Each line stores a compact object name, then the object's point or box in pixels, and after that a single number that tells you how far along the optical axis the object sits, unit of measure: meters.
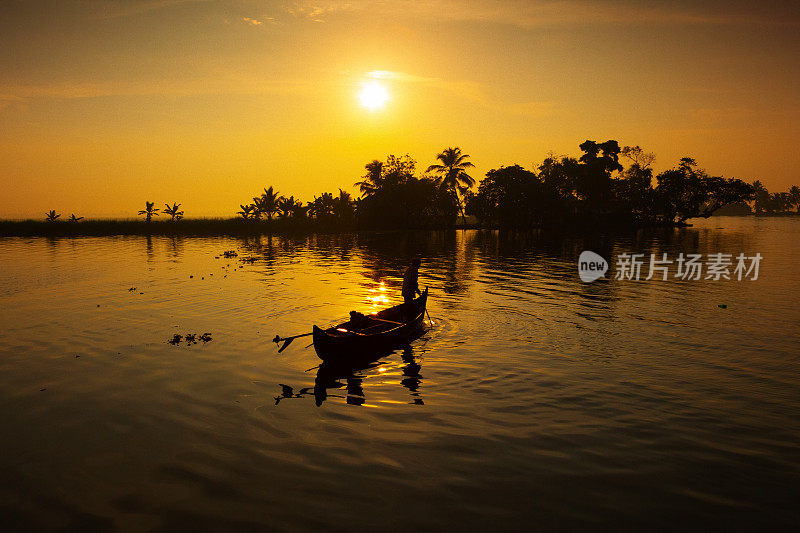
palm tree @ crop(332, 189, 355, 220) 101.25
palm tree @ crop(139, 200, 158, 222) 100.56
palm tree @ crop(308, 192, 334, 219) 100.81
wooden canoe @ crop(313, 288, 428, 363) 13.38
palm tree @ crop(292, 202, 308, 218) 100.81
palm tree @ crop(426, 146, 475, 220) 103.25
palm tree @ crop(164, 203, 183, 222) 101.38
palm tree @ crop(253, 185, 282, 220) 100.50
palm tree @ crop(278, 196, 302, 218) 101.62
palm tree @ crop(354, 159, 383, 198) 101.50
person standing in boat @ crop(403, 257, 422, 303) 17.89
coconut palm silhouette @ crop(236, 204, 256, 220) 101.31
